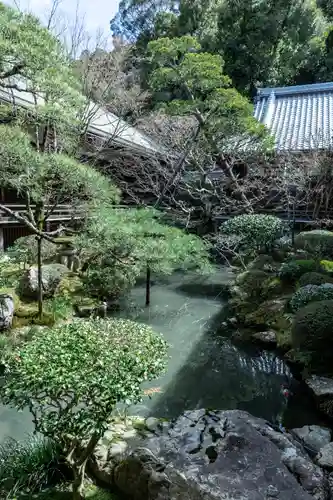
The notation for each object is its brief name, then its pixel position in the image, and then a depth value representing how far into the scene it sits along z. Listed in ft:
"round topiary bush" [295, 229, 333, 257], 31.22
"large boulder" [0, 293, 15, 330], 20.95
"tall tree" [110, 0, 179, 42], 80.59
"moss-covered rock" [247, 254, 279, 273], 31.22
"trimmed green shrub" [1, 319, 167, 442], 9.49
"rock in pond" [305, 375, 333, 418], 15.69
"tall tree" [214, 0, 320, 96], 65.46
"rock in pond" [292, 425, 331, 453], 13.32
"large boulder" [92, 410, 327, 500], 9.44
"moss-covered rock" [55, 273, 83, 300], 26.99
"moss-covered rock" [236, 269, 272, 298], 28.32
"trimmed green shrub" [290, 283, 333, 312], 21.69
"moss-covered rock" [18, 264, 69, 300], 24.70
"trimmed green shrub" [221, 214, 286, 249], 35.09
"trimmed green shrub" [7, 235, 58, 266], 28.38
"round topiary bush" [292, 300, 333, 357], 17.92
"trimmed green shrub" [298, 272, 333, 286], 24.70
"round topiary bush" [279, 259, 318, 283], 27.53
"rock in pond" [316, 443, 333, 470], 11.75
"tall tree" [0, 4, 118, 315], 20.07
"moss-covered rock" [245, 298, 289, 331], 23.88
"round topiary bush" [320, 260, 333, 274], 26.68
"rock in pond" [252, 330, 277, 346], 22.65
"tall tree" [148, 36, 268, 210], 36.42
